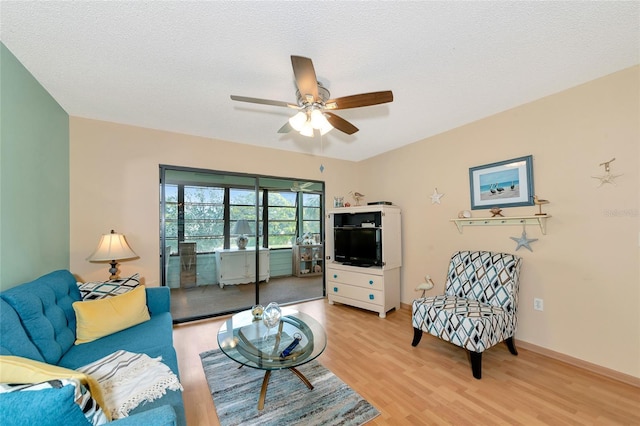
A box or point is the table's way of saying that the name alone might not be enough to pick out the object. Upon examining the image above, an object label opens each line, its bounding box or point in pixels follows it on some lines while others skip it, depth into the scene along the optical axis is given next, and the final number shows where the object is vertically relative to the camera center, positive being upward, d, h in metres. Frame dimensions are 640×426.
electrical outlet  2.51 -0.89
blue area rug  1.69 -1.34
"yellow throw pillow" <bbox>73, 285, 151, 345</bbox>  1.85 -0.74
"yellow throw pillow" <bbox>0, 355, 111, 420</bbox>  0.87 -0.54
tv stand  3.57 -0.86
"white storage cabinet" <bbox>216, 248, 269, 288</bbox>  3.98 -0.78
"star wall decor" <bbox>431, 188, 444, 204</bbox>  3.46 +0.28
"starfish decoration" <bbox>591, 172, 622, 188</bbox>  2.13 +0.31
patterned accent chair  2.12 -0.85
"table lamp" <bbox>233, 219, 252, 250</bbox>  3.97 -0.20
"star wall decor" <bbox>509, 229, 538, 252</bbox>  2.58 -0.26
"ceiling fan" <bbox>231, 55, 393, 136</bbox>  1.60 +0.86
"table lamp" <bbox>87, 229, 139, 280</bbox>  2.54 -0.31
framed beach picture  2.63 +0.36
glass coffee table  1.74 -0.98
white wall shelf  2.50 -0.06
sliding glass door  3.46 -0.27
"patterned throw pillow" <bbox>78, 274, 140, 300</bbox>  2.13 -0.60
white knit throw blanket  1.18 -0.84
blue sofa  1.29 -0.69
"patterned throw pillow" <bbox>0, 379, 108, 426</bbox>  0.77 -0.55
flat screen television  3.74 -0.44
